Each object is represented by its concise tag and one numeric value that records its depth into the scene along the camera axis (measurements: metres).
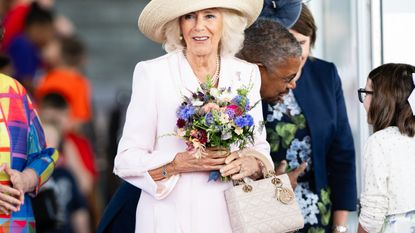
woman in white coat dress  9.04
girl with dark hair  9.33
